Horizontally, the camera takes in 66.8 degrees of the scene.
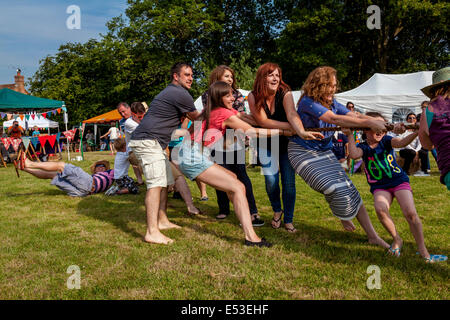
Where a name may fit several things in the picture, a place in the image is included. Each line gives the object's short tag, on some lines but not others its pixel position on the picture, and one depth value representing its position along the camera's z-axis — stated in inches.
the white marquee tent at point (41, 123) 894.5
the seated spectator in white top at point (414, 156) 321.4
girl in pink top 138.0
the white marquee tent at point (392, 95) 525.3
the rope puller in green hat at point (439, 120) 94.7
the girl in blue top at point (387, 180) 121.1
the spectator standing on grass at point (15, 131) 520.4
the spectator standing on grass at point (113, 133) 666.8
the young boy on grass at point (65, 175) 252.2
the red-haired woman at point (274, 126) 145.7
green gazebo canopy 534.8
